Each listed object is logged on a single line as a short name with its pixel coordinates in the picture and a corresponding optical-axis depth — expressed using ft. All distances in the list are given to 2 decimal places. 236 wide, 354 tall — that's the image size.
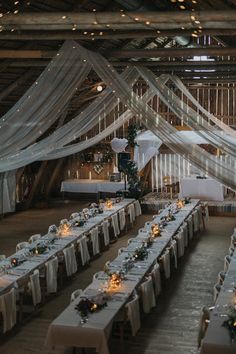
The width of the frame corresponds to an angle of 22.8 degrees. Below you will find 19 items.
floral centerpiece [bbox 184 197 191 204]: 51.31
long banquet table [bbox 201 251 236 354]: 20.88
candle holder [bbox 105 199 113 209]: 49.65
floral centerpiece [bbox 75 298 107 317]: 24.00
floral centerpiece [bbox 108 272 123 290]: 27.32
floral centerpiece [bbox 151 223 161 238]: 37.83
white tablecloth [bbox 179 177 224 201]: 59.57
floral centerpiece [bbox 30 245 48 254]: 33.78
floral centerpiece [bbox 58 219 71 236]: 38.93
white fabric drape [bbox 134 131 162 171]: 61.77
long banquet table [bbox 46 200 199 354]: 22.93
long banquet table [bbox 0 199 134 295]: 29.27
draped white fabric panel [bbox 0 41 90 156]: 31.24
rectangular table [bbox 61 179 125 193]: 64.90
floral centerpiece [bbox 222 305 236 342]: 21.57
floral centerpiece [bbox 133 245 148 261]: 32.09
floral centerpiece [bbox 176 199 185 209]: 49.29
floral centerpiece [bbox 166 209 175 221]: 43.55
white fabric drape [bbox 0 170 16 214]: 57.11
